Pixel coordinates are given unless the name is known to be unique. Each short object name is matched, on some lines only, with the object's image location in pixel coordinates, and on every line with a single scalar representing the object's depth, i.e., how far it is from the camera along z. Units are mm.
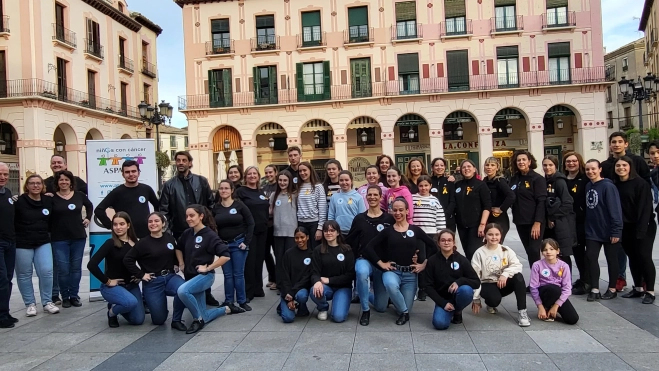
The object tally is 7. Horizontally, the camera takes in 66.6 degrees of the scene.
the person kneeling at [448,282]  5438
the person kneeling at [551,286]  5559
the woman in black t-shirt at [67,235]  6758
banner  7605
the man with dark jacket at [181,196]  6855
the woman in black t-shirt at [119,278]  5859
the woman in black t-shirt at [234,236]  6523
